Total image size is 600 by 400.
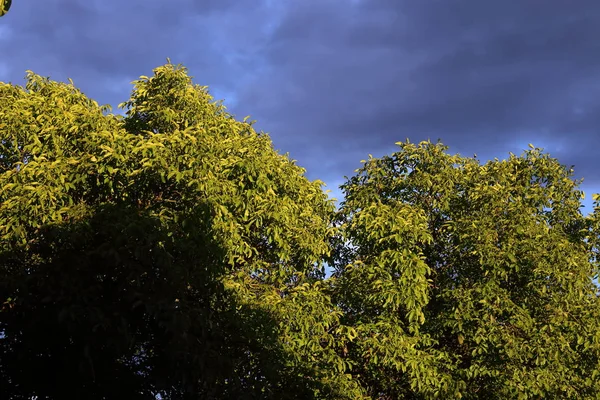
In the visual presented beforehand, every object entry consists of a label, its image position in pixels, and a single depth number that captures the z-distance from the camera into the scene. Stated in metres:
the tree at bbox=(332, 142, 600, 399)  13.84
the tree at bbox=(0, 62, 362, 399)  9.84
